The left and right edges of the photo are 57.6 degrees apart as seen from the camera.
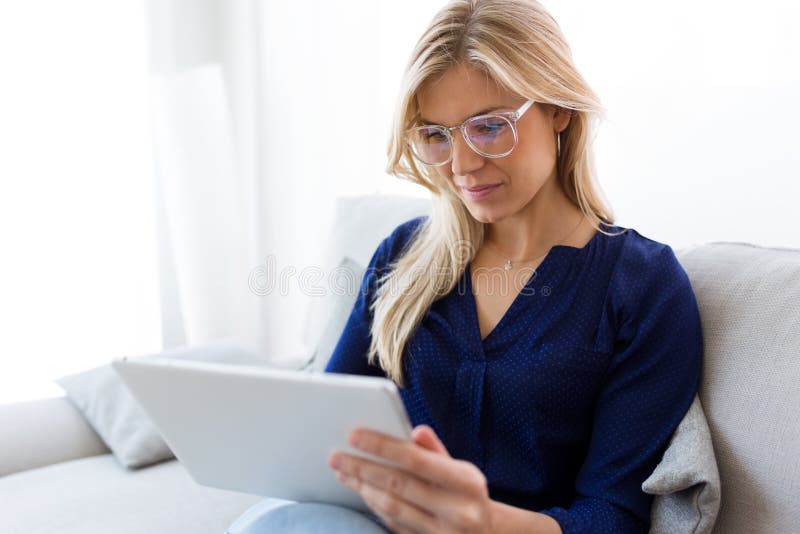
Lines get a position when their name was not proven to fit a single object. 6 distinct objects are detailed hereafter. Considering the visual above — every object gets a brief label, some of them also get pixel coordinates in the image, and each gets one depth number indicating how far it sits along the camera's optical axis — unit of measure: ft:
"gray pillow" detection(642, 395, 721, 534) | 3.10
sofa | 3.15
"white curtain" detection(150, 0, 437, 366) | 7.99
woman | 3.37
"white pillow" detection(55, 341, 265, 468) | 5.16
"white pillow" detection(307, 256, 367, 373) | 5.38
